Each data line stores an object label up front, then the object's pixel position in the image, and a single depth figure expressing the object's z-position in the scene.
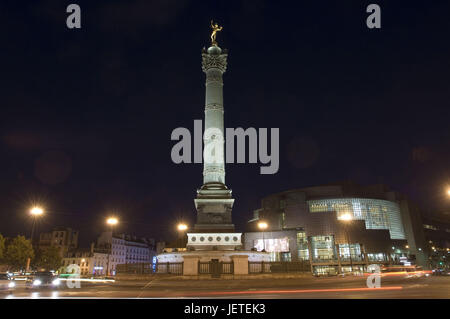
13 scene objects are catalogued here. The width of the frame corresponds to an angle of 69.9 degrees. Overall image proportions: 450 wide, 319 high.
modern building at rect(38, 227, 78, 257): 90.91
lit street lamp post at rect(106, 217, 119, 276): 29.92
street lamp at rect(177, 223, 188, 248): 54.76
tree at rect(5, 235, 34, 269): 52.75
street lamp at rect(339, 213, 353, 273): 77.32
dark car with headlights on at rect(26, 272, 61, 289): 21.58
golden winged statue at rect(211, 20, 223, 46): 56.59
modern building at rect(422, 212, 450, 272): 102.69
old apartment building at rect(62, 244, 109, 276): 83.94
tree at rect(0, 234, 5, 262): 51.22
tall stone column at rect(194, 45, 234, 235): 41.44
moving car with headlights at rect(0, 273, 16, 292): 20.29
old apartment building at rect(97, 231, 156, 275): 98.94
